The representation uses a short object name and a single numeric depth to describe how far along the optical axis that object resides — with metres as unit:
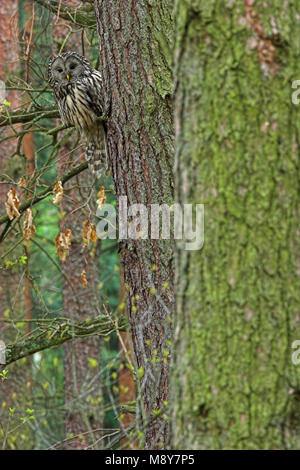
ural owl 12.68
